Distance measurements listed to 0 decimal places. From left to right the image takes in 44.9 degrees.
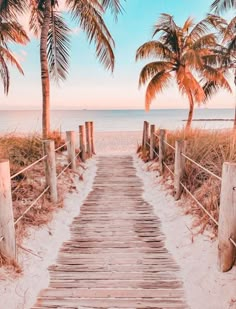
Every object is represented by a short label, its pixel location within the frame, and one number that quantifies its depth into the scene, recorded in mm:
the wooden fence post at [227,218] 2557
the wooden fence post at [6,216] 2641
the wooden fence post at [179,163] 4738
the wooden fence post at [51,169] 4586
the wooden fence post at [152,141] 7863
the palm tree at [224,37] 10547
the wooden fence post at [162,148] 6418
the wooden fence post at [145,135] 9085
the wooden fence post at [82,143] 8188
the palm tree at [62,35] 8539
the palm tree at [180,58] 12242
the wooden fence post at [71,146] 6459
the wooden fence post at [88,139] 9277
